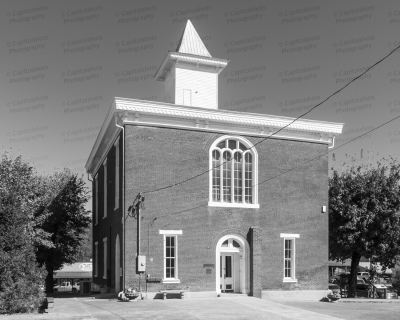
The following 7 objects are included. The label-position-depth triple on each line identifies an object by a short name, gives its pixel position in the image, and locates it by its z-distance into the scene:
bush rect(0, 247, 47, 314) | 21.03
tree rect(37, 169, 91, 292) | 42.66
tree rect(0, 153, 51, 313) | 21.17
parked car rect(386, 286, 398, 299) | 37.67
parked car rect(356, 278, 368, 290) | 50.99
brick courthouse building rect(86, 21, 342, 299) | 27.20
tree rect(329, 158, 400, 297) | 35.56
